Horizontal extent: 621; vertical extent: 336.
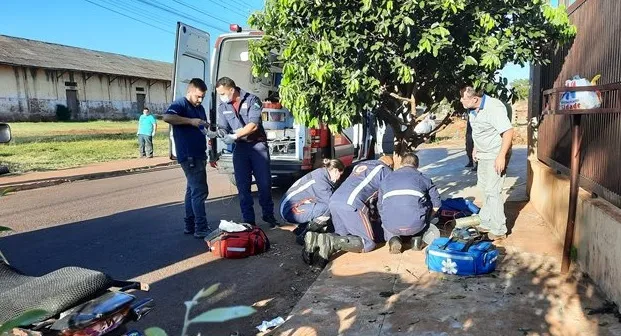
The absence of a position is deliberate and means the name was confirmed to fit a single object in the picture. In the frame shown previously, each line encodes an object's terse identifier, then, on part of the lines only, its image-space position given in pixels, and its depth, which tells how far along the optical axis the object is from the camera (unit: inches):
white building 1270.9
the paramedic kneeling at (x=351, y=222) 185.3
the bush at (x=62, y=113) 1380.4
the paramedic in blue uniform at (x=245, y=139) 229.8
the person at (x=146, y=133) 617.9
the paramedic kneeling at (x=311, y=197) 217.9
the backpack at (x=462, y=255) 159.9
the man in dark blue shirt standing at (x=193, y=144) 219.5
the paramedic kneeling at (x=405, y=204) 185.6
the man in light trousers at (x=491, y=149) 196.7
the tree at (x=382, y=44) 182.7
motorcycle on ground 70.3
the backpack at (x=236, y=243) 196.4
